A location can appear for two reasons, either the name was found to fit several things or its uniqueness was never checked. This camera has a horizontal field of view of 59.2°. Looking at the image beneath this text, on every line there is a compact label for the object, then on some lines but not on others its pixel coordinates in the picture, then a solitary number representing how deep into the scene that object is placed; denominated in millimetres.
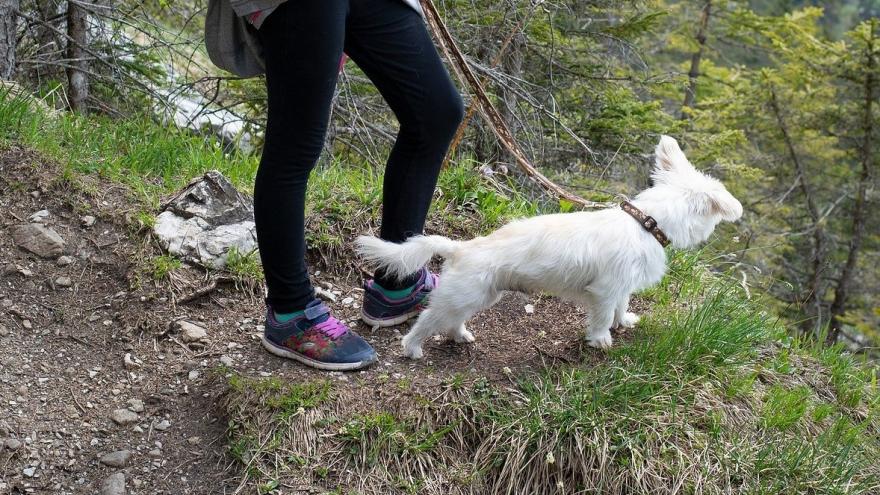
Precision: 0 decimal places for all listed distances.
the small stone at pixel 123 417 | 3031
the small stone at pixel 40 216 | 3861
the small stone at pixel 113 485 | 2732
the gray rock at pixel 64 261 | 3699
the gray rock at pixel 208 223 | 3885
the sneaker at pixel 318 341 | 3178
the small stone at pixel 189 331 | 3484
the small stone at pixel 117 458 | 2848
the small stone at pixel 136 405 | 3098
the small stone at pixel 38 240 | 3715
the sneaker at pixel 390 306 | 3604
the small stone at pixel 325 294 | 3945
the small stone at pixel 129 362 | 3301
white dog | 3189
